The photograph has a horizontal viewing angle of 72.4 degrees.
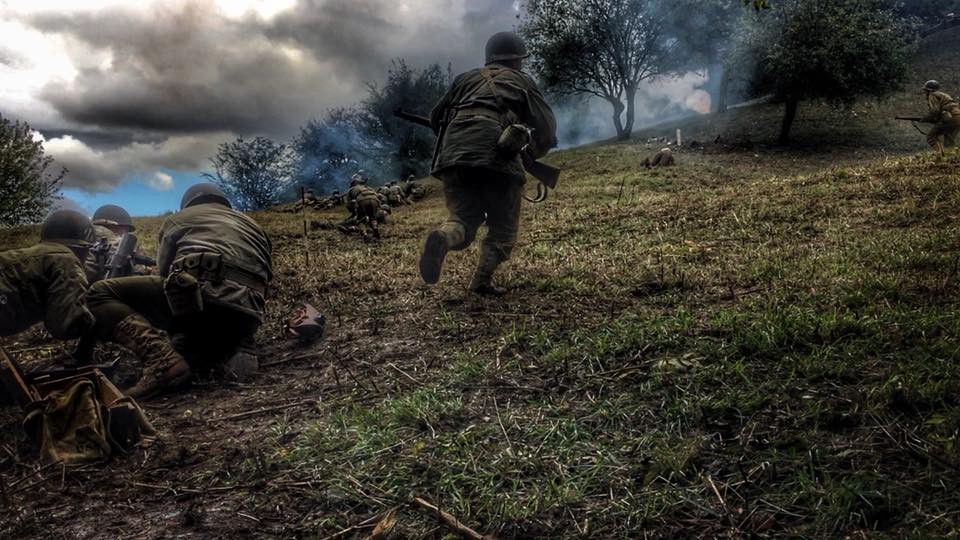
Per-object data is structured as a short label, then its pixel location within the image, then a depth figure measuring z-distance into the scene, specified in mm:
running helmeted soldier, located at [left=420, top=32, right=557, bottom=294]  5527
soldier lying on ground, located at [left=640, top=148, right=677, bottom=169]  21125
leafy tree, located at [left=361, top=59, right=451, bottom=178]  35188
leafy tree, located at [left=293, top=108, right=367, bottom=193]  35025
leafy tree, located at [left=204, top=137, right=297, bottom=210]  37406
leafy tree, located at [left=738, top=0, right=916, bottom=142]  23203
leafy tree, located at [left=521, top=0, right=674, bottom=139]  32531
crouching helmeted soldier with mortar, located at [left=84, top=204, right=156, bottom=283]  6598
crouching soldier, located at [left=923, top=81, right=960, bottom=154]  14867
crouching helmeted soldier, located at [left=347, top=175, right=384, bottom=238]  13047
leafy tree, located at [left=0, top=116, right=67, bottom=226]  23062
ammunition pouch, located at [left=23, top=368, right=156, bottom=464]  3320
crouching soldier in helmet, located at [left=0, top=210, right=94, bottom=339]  4648
